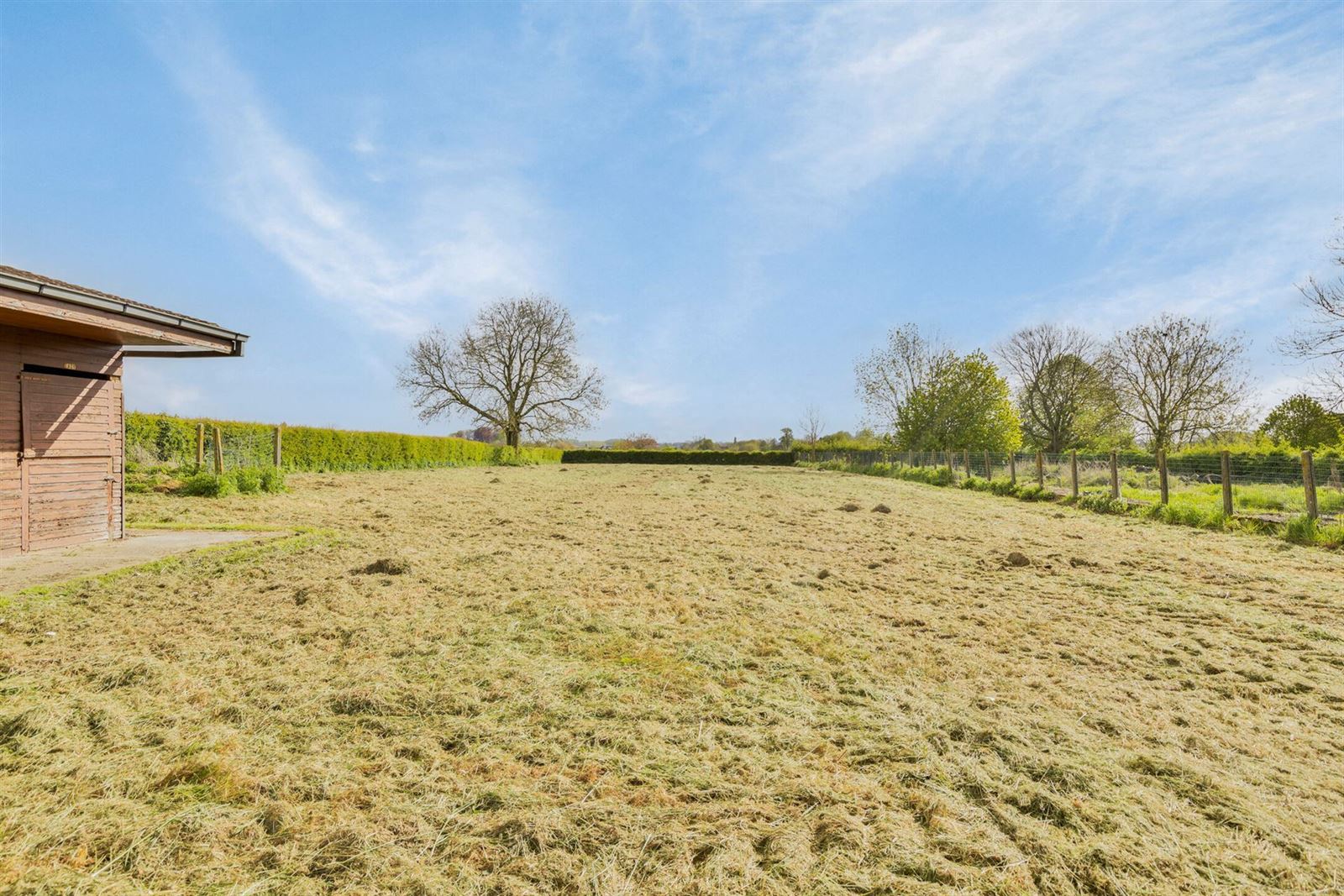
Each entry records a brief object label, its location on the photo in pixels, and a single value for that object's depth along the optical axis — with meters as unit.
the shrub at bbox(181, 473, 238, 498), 11.00
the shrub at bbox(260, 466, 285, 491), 12.15
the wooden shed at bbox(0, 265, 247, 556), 6.24
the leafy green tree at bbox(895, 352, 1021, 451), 29.73
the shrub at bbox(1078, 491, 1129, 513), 12.37
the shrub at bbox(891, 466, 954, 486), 21.23
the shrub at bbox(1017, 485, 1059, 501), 15.18
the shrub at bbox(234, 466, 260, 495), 11.61
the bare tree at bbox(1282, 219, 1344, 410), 16.14
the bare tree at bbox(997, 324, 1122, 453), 34.03
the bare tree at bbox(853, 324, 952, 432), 32.78
